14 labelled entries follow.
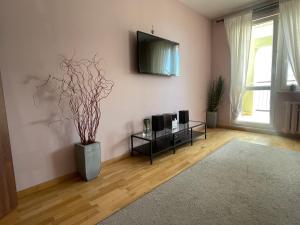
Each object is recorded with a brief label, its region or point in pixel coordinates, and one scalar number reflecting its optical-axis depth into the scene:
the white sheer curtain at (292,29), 2.97
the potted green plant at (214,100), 4.12
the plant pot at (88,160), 1.91
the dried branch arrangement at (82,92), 1.92
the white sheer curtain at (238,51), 3.55
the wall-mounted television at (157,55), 2.56
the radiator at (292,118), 3.18
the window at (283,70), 3.25
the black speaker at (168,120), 2.80
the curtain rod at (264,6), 3.24
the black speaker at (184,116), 3.12
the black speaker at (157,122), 2.55
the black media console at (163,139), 2.48
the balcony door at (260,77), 3.53
